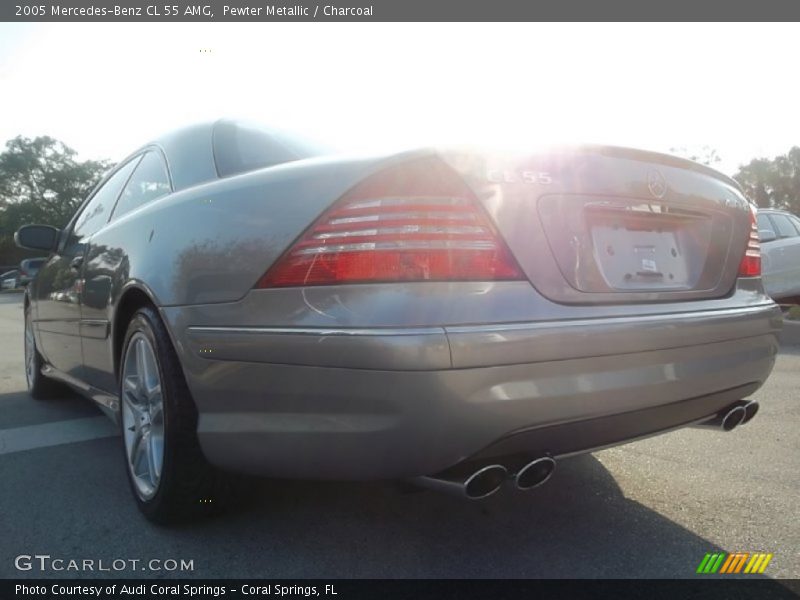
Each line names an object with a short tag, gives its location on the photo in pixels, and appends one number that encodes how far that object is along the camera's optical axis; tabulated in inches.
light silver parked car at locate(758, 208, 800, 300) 336.5
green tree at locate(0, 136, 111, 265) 2559.1
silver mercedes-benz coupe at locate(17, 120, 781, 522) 67.0
